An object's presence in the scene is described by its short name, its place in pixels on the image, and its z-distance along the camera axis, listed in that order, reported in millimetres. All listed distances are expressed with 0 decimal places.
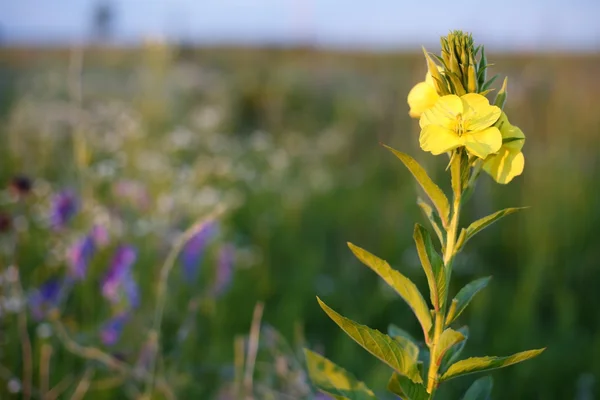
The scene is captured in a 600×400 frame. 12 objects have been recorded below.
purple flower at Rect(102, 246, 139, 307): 1500
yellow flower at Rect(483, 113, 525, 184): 683
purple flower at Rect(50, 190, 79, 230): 1604
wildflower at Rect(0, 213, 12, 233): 1394
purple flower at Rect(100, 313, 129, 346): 1449
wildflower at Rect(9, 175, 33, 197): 1340
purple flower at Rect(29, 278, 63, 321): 1399
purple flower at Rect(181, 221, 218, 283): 1786
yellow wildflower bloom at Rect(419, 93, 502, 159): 642
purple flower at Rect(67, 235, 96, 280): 1493
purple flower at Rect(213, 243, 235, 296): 1828
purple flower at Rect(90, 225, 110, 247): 1594
